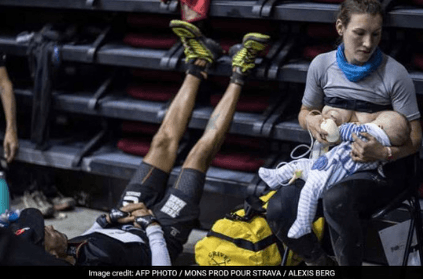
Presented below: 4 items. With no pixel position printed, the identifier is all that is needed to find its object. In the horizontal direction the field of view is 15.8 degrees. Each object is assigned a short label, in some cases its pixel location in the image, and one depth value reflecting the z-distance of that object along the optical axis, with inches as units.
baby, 270.7
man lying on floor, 292.3
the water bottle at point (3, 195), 315.8
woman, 269.0
